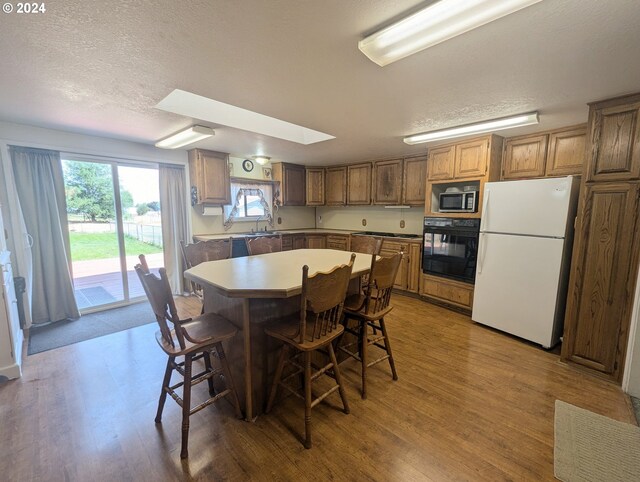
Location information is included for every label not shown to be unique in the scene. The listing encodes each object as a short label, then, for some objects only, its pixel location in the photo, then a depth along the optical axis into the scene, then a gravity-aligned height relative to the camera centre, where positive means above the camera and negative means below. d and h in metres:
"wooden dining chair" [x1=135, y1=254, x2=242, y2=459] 1.47 -0.76
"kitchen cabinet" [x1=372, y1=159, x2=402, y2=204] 4.62 +0.55
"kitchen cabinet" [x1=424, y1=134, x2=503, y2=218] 3.27 +0.57
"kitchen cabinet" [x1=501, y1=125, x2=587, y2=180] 2.83 +0.68
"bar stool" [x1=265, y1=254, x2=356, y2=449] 1.55 -0.75
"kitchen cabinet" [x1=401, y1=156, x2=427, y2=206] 4.28 +0.53
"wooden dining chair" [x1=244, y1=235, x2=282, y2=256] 3.04 -0.39
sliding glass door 3.52 -0.22
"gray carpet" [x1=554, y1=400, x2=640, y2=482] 1.46 -1.39
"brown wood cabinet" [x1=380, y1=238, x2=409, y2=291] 4.34 -0.66
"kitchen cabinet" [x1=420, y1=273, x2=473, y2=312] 3.55 -1.08
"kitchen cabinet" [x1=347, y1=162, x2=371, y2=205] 5.09 +0.56
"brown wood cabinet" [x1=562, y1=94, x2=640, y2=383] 2.13 -0.22
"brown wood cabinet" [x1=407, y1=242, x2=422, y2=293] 4.17 -0.84
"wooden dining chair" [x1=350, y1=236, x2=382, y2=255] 3.16 -0.39
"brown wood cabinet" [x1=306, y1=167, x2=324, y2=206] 5.73 +0.56
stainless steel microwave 3.42 +0.15
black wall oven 3.41 -0.46
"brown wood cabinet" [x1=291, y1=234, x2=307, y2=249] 5.33 -0.58
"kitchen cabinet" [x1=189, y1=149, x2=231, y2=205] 4.21 +0.56
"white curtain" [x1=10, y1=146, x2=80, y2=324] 3.06 -0.21
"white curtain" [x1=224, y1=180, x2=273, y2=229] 4.96 +0.30
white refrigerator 2.60 -0.43
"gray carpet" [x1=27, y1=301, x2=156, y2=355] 2.82 -1.38
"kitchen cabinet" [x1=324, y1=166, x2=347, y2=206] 5.46 +0.55
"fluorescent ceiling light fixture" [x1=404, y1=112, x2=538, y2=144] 2.55 +0.91
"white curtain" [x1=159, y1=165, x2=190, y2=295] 4.19 -0.13
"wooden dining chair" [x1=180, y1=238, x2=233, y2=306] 2.68 -0.41
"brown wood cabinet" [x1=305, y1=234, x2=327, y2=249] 5.50 -0.59
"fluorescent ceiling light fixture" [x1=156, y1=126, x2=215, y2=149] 2.98 +0.89
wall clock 5.04 +0.88
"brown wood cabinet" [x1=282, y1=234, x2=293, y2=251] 5.19 -0.58
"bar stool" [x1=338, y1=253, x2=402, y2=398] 1.98 -0.75
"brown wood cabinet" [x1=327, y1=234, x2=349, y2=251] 5.27 -0.58
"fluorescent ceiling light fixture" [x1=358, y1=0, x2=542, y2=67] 1.13 +0.86
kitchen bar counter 1.61 -0.66
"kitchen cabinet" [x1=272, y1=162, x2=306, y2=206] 5.36 +0.62
